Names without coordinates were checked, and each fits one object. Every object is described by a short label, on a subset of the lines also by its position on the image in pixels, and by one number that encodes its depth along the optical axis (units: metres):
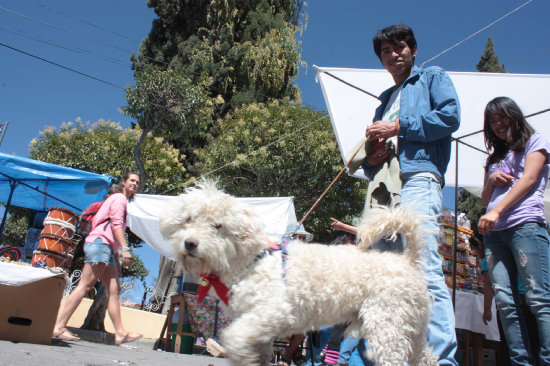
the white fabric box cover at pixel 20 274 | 3.46
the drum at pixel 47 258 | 5.87
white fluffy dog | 1.88
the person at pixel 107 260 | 4.34
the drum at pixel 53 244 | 6.01
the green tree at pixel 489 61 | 22.91
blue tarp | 6.67
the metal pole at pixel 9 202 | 8.01
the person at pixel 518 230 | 2.62
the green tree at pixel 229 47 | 20.14
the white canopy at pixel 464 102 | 5.56
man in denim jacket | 2.38
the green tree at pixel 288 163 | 14.82
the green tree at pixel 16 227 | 19.80
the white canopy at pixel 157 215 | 7.62
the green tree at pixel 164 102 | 13.83
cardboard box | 3.58
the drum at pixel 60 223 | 6.19
